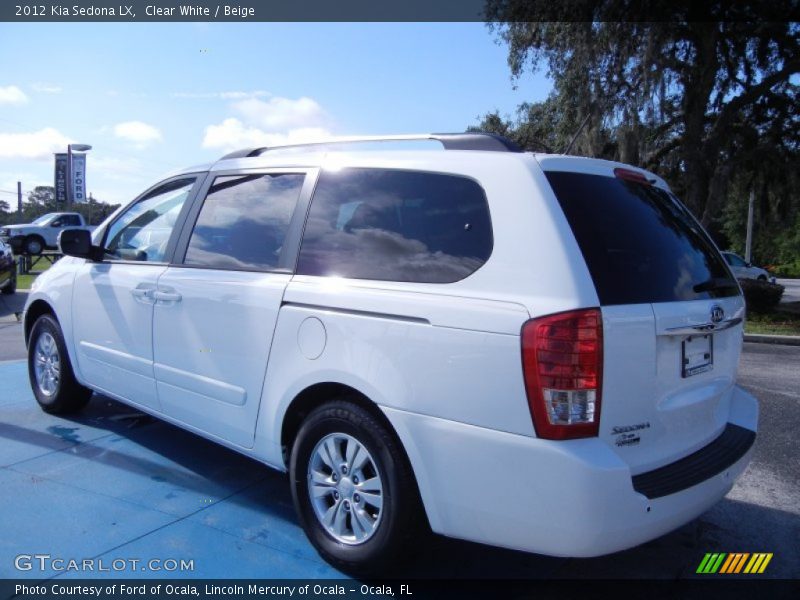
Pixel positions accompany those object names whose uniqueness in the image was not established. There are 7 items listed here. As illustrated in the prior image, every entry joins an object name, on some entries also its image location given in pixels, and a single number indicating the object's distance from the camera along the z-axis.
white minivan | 2.35
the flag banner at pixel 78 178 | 34.94
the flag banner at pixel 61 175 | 34.38
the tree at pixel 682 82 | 15.65
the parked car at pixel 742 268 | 24.44
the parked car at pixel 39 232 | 26.23
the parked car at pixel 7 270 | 14.66
